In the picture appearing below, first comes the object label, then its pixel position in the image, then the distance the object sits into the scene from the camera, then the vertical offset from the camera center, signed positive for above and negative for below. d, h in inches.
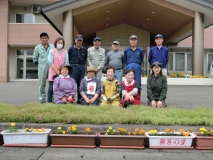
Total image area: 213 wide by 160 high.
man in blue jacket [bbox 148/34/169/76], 285.1 +30.5
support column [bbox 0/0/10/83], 864.3 +131.6
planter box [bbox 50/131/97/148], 171.9 -37.6
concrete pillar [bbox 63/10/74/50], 629.9 +131.3
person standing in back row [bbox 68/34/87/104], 282.7 +24.0
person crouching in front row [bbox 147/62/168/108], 260.1 -1.9
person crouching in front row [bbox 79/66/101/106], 258.2 -5.3
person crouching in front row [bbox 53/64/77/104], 253.9 -4.3
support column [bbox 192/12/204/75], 639.1 +97.3
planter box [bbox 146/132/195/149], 170.4 -37.8
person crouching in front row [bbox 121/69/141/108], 251.8 -7.3
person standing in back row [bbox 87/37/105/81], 284.7 +26.6
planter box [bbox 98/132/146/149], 170.4 -37.5
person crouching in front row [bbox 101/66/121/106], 253.4 -6.1
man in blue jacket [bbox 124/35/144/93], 278.7 +25.2
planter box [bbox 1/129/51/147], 172.7 -37.0
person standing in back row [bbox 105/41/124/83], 282.7 +24.3
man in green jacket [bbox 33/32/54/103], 277.3 +22.2
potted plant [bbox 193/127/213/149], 170.9 -37.4
